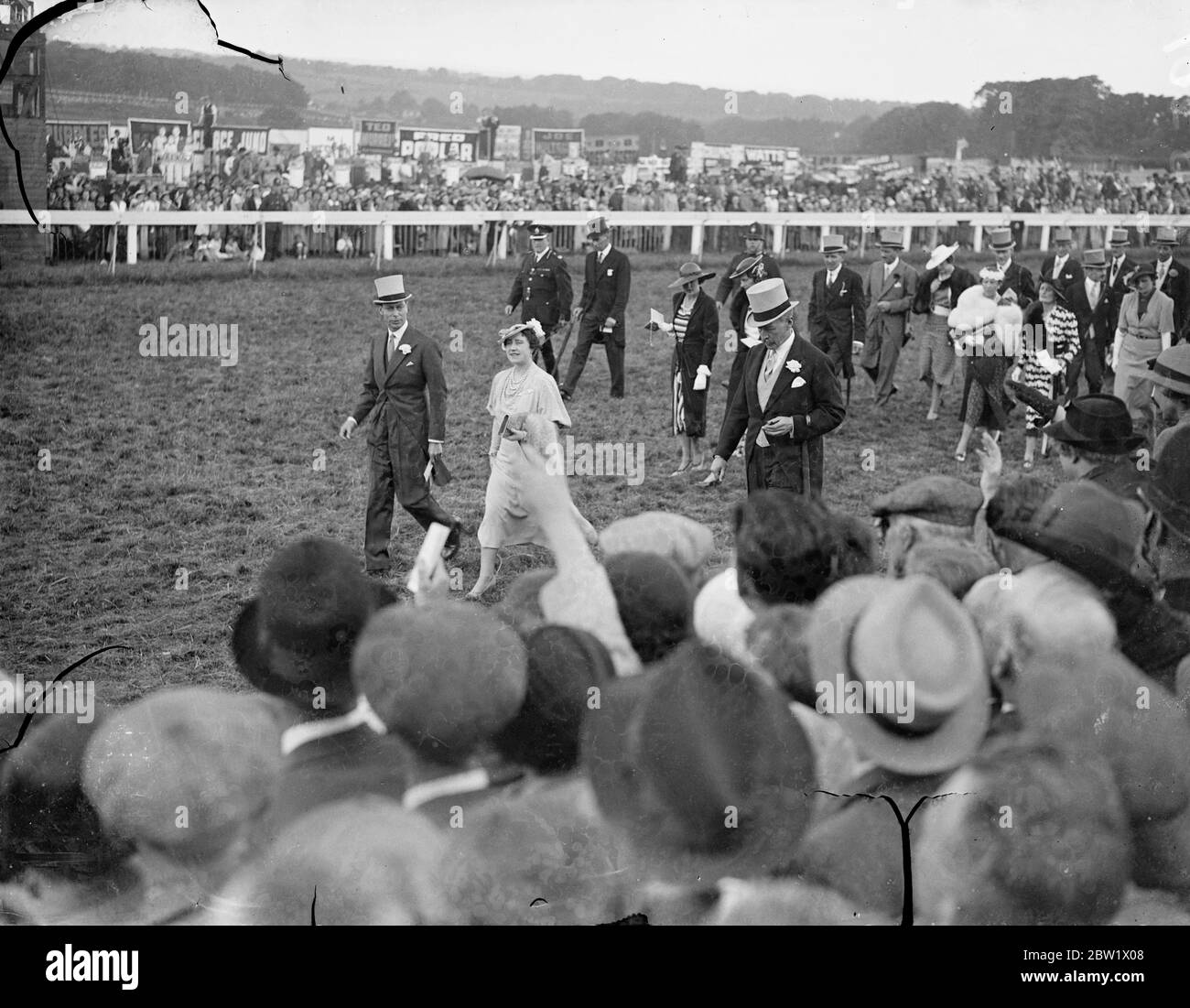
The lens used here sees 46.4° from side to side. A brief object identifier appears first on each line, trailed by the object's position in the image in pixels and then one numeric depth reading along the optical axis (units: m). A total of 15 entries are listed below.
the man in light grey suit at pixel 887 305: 11.95
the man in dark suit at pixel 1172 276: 10.01
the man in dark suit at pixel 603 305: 11.55
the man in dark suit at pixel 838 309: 12.01
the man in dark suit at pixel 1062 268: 11.50
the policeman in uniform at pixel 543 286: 11.27
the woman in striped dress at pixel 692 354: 9.74
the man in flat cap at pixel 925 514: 6.17
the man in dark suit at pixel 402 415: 7.77
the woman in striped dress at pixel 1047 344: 10.57
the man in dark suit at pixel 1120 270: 10.90
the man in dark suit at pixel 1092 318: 11.07
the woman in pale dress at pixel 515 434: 7.46
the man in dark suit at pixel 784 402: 7.04
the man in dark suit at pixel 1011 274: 10.78
